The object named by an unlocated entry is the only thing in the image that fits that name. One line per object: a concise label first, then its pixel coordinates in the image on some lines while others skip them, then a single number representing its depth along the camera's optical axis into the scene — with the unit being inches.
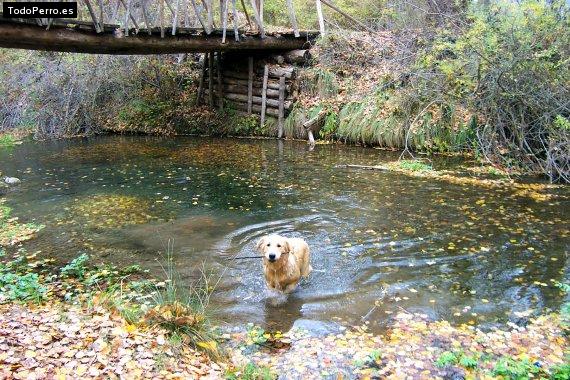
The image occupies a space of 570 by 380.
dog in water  257.6
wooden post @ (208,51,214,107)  912.3
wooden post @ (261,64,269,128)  850.1
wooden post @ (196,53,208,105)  938.1
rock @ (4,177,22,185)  545.6
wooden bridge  497.7
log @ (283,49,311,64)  848.3
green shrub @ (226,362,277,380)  179.3
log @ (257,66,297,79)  832.3
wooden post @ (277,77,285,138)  829.8
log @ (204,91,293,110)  829.0
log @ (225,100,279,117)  848.9
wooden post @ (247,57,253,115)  876.0
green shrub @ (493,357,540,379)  174.4
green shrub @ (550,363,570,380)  167.5
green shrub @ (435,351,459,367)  187.1
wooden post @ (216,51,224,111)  912.3
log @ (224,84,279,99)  852.0
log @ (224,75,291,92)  840.3
